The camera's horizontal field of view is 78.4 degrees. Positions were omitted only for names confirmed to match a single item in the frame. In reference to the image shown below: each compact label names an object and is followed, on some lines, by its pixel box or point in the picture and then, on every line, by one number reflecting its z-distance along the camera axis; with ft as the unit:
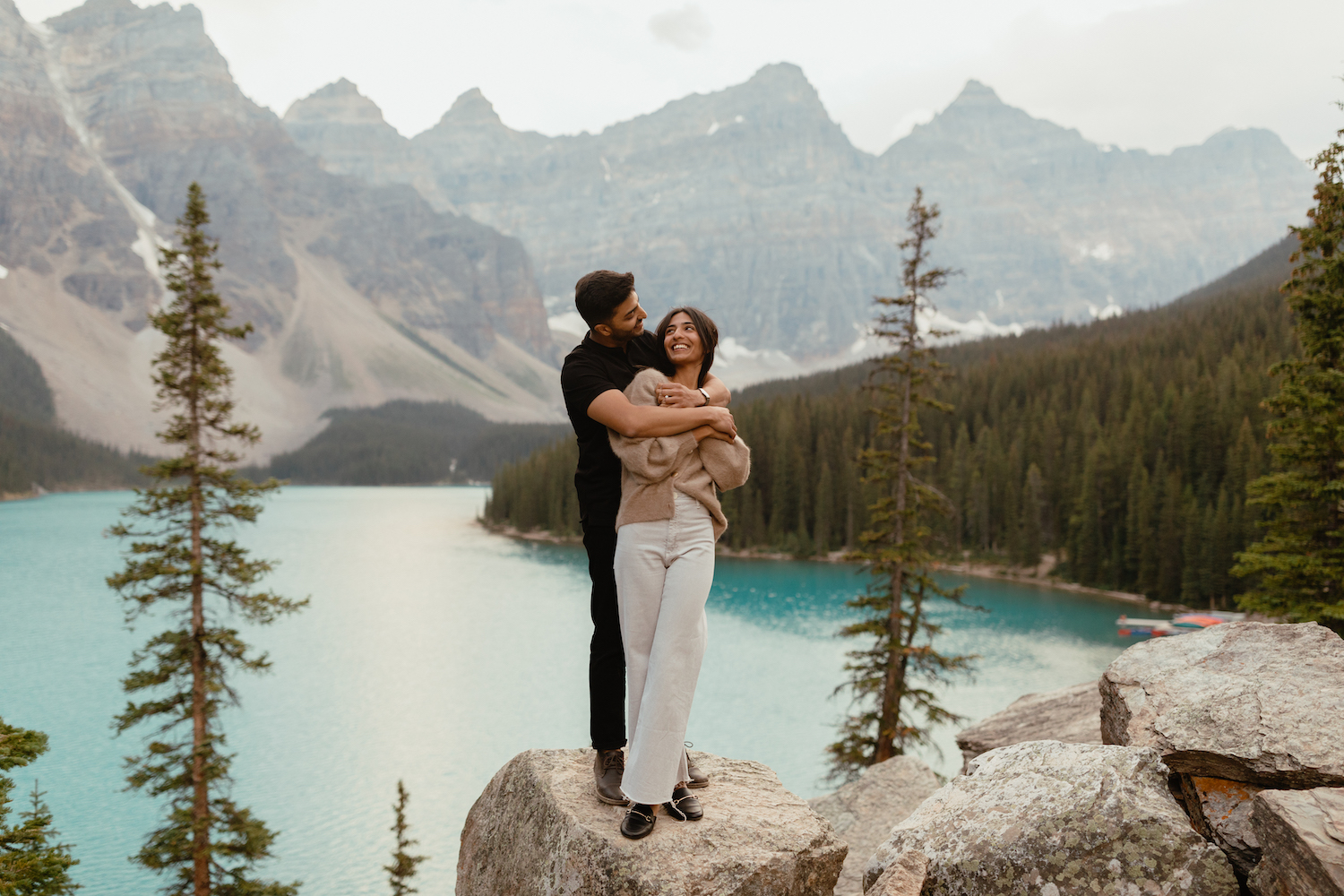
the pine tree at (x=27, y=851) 21.57
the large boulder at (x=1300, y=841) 12.02
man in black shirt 15.94
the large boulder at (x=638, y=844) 15.43
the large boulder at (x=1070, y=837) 14.23
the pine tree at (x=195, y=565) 49.49
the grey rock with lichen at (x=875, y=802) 33.08
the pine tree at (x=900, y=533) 65.00
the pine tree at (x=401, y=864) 44.47
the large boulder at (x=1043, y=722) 27.63
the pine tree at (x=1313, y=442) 45.34
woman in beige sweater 15.55
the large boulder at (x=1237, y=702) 15.24
